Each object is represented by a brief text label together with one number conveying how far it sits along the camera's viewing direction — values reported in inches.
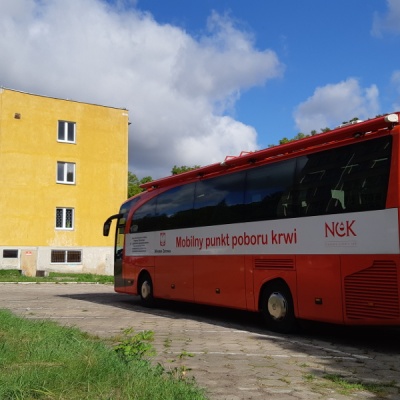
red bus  322.0
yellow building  1322.6
